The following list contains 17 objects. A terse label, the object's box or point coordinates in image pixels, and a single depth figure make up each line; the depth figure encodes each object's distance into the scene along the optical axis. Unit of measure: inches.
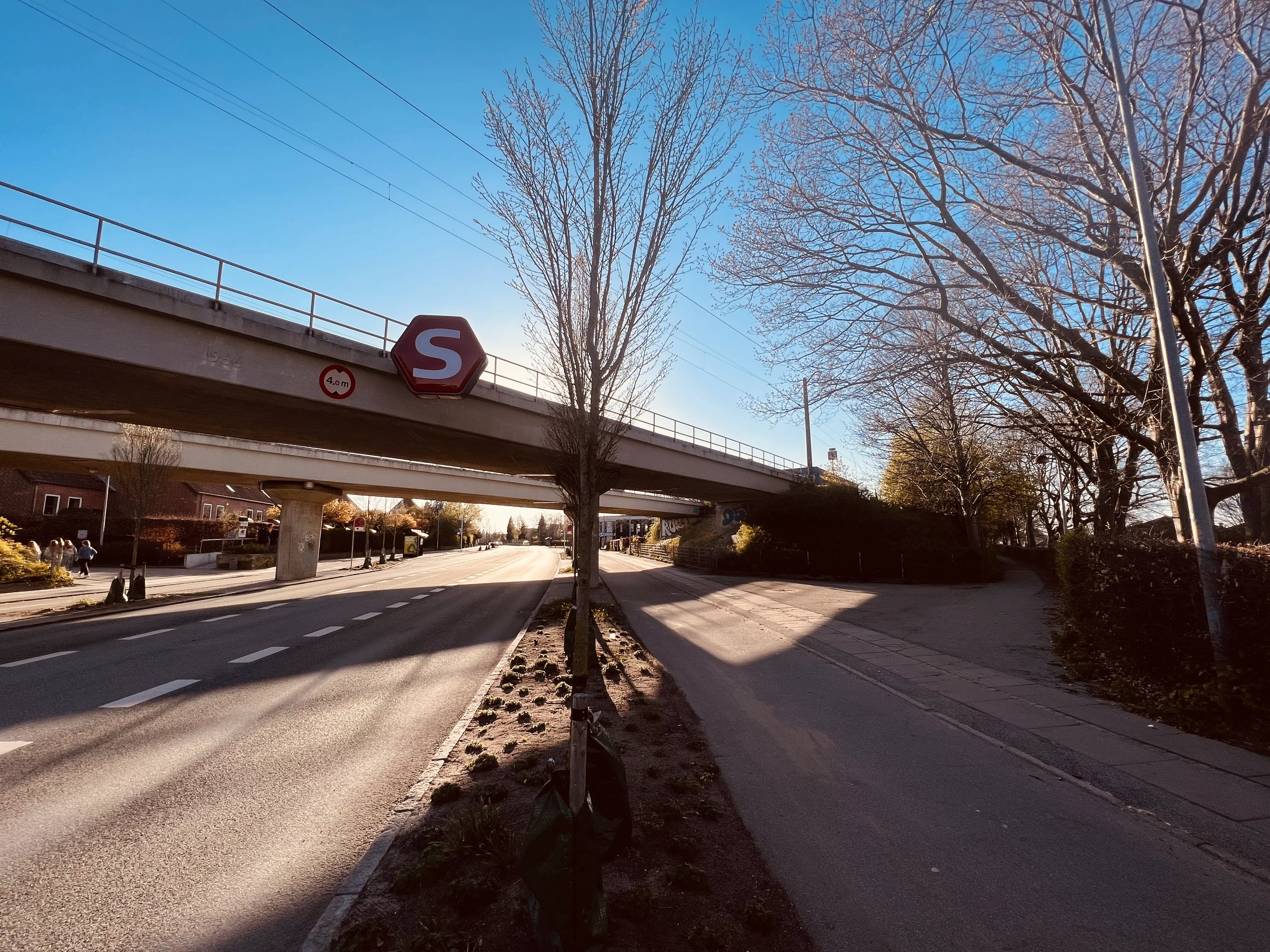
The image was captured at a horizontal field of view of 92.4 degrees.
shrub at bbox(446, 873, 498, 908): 114.4
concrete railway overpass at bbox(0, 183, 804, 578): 419.8
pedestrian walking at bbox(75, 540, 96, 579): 1107.9
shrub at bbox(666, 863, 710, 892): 122.0
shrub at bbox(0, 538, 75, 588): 810.2
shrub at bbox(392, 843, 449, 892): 120.6
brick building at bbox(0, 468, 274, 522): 1541.6
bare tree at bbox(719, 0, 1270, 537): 350.0
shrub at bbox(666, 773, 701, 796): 171.3
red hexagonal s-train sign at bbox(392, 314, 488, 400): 594.9
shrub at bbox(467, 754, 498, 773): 185.3
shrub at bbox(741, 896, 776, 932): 110.3
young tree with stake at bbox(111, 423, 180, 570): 699.4
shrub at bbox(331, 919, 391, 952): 101.6
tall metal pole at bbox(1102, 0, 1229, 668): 236.4
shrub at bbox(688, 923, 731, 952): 103.0
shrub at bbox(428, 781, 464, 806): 163.0
